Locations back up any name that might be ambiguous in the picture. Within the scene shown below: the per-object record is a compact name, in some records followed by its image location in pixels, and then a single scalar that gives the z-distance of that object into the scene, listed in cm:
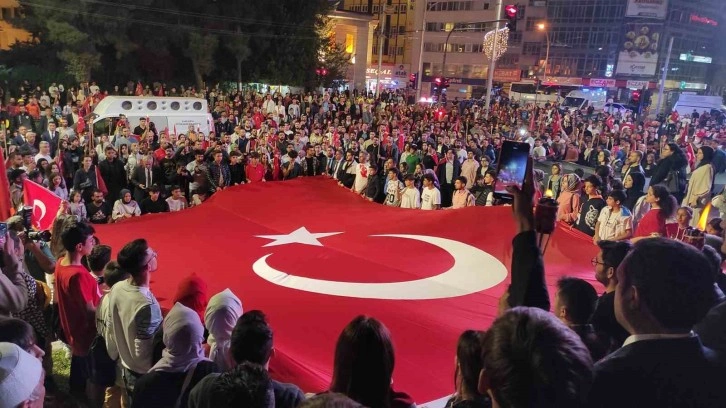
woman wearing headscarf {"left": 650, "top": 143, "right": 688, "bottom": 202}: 1000
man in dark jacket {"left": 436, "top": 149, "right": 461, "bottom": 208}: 1235
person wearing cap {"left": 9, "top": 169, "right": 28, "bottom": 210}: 795
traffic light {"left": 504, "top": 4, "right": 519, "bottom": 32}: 1755
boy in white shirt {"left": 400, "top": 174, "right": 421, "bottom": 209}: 993
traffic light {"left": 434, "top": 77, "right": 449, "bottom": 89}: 2741
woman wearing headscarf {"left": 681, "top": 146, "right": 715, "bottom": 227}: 968
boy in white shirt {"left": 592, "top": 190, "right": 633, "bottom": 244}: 702
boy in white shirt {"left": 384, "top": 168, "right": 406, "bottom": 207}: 1034
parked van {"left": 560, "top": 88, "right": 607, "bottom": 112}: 4704
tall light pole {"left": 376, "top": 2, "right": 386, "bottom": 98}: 7256
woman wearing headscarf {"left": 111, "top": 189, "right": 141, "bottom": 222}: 905
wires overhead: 2570
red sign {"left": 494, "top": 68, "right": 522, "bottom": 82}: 6736
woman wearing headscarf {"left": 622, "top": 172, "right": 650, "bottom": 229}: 922
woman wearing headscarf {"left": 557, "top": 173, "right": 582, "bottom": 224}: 838
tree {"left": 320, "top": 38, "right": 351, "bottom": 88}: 3694
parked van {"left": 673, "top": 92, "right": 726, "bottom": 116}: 3400
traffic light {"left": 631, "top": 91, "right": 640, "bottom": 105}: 2989
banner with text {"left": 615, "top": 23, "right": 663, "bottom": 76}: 5631
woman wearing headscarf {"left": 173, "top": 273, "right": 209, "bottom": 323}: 418
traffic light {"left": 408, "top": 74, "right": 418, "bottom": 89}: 3978
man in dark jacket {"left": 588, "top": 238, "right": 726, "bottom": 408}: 173
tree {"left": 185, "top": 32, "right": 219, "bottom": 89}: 2895
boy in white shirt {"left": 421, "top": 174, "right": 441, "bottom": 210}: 961
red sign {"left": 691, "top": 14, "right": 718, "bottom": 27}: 6252
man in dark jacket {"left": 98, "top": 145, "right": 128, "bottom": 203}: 1073
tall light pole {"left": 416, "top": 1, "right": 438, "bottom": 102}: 3131
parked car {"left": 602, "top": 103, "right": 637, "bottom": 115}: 4118
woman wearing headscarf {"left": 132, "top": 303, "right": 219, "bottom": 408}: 327
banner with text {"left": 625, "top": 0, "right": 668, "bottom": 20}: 5547
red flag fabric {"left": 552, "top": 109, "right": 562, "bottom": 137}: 2302
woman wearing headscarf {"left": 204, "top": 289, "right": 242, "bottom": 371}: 369
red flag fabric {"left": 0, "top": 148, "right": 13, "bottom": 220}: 584
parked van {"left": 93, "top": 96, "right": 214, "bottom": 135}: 1570
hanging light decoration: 2107
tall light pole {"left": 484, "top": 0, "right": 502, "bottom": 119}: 2027
